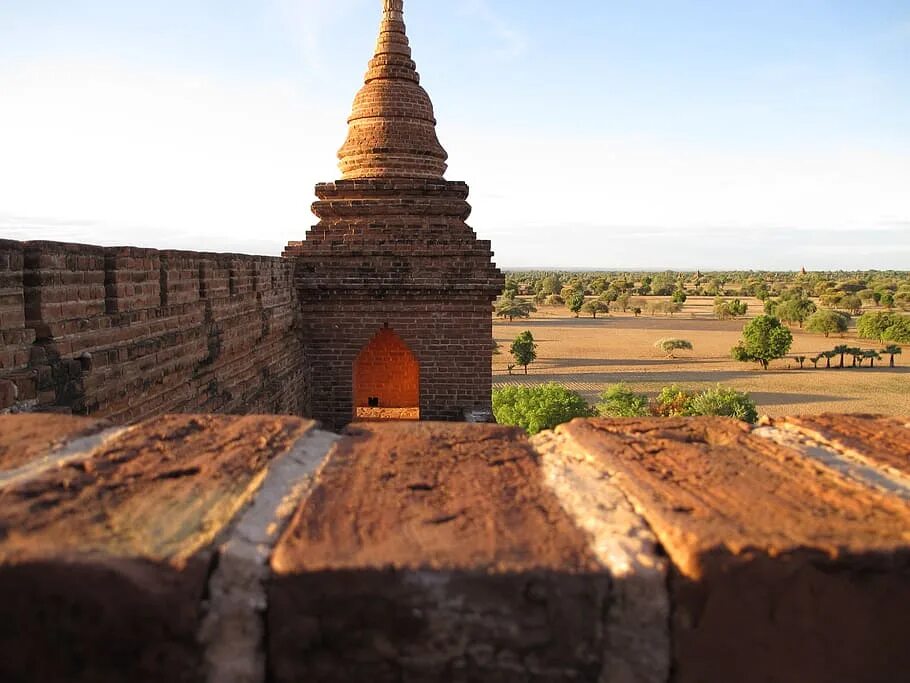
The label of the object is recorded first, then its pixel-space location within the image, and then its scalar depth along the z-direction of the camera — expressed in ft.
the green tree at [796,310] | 157.07
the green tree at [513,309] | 174.40
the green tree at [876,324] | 124.67
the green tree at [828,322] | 140.88
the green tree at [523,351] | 100.58
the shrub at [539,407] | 50.93
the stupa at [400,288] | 26.71
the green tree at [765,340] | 107.34
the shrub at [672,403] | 60.90
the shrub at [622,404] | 59.88
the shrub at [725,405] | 58.34
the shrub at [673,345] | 123.75
